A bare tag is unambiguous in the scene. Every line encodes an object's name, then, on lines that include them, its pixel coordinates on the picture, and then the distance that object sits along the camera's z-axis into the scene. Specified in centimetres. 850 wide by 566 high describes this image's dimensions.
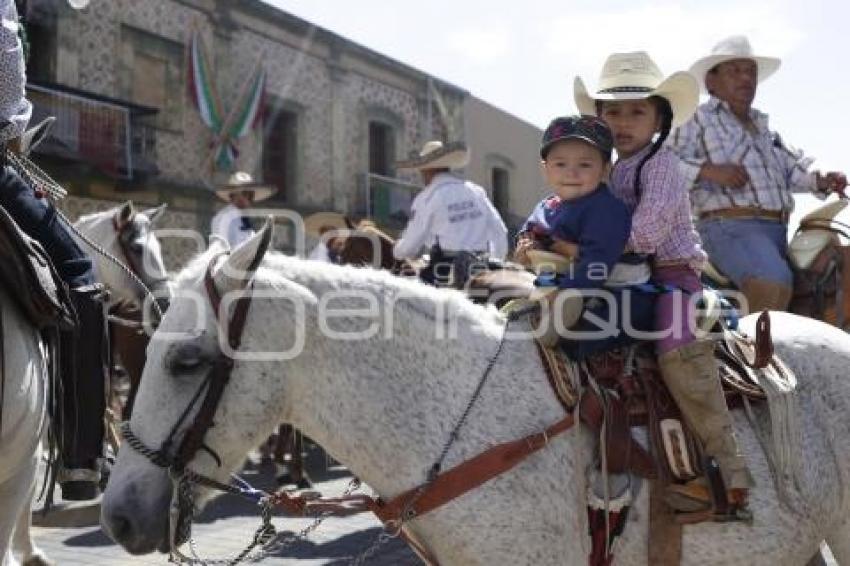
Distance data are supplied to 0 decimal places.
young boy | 279
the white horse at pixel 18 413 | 294
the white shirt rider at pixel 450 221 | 747
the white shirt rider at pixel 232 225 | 953
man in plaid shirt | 494
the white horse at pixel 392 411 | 252
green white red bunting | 2011
